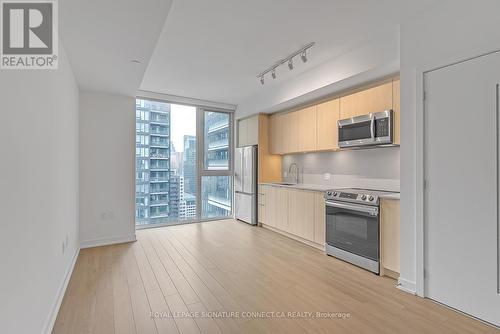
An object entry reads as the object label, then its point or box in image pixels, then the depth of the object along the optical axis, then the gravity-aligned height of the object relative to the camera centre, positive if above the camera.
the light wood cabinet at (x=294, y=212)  3.91 -0.77
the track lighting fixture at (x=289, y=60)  3.14 +1.49
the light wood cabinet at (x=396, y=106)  3.06 +0.75
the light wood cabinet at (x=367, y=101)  3.19 +0.90
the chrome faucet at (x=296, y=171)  5.20 -0.07
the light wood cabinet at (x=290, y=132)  4.73 +0.68
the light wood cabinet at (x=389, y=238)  2.83 -0.79
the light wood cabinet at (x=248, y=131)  5.45 +0.83
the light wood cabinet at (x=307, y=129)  4.35 +0.68
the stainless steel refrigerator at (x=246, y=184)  5.50 -0.35
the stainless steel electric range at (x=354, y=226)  3.04 -0.75
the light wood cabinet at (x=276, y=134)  5.16 +0.72
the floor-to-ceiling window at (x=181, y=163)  5.19 +0.10
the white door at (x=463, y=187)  2.05 -0.16
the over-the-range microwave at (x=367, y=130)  3.14 +0.51
